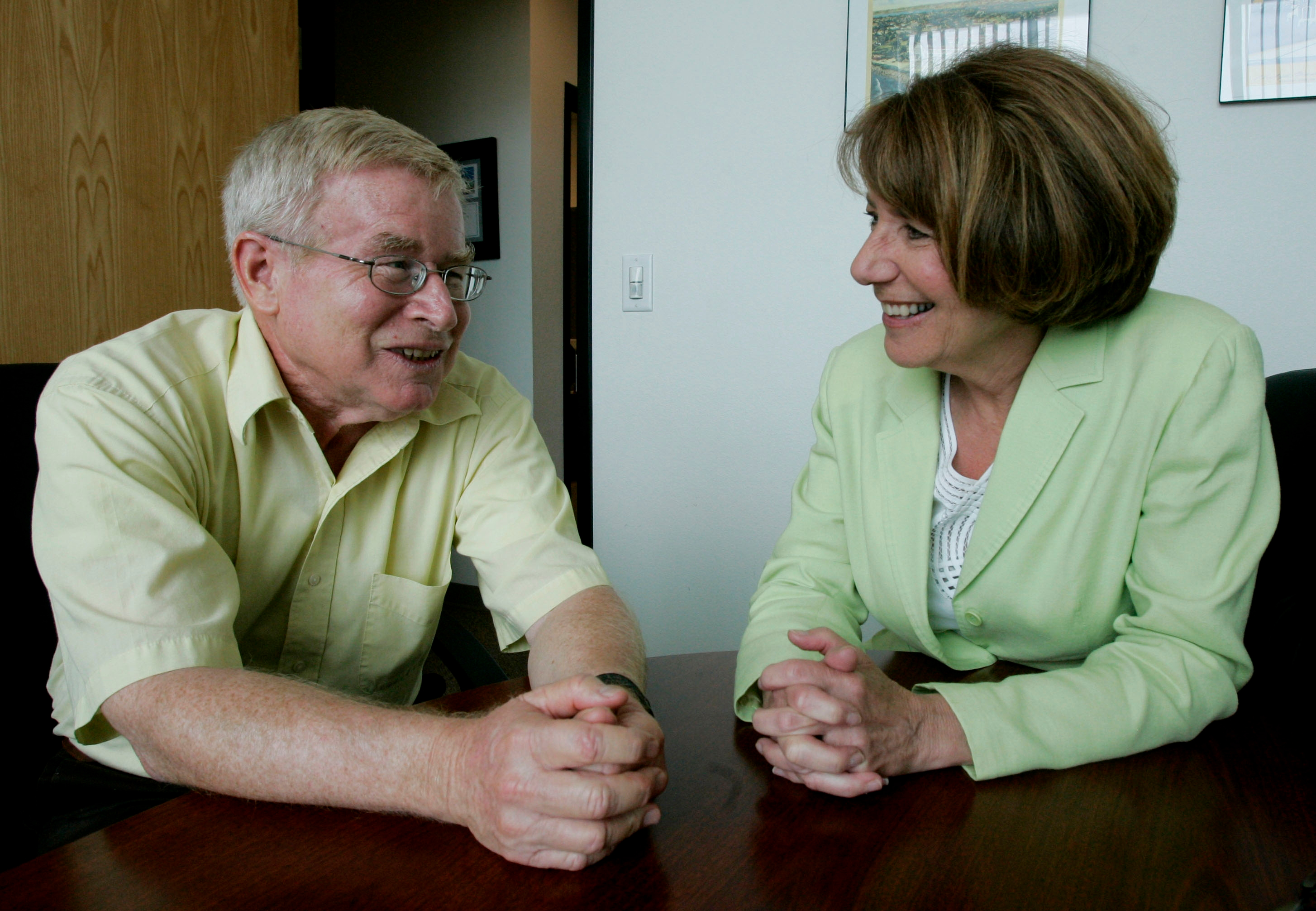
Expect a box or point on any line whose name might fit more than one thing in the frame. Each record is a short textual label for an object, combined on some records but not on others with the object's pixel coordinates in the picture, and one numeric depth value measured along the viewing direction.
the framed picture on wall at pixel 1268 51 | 1.73
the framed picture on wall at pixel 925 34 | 1.93
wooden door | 1.68
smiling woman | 0.97
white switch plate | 2.37
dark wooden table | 0.65
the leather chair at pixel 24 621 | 1.10
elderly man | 0.78
